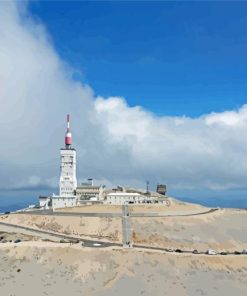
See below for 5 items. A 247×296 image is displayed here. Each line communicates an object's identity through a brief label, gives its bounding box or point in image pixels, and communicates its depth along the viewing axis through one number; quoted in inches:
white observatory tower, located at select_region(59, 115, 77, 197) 6505.9
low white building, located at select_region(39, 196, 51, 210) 6215.6
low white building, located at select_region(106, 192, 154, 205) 6018.7
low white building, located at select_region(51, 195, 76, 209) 6048.2
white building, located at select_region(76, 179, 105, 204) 6235.2
